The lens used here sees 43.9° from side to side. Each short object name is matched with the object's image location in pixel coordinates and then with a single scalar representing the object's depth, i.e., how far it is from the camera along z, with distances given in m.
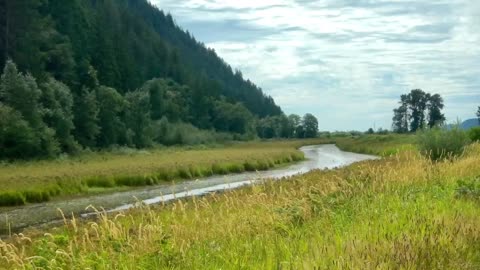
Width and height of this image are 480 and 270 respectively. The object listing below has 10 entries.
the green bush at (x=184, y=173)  42.72
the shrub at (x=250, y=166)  52.66
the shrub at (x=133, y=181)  36.56
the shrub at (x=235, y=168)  49.85
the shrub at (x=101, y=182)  34.66
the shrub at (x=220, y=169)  48.03
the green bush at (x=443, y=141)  28.22
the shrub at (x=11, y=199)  27.38
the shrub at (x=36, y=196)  28.67
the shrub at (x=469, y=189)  11.22
